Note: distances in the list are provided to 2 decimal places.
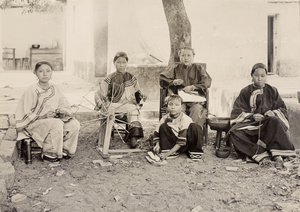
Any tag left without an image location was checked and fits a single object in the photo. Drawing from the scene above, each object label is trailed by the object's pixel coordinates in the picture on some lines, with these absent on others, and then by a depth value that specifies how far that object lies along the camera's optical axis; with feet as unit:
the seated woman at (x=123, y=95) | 20.72
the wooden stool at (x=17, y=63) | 77.82
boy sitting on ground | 19.11
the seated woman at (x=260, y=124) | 18.44
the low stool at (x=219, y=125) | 20.46
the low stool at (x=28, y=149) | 18.26
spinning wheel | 19.61
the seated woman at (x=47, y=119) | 18.38
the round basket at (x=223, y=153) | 19.62
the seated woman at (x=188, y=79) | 21.15
